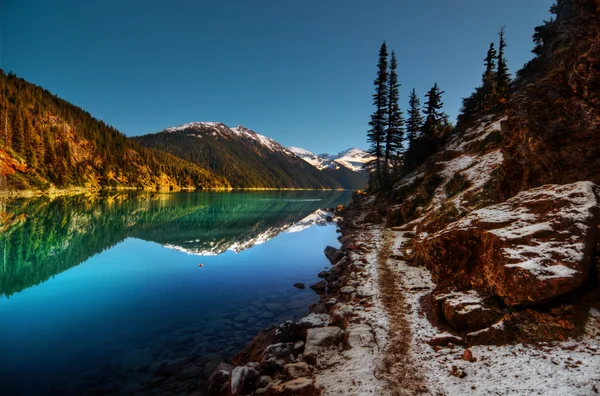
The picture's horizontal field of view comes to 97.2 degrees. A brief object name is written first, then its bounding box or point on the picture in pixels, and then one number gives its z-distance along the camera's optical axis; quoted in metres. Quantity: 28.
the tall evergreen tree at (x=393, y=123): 42.78
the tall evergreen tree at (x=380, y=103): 42.66
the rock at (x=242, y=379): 7.39
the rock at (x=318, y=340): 8.27
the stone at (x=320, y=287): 17.11
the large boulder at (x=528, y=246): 7.85
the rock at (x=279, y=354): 8.23
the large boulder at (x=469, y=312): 8.29
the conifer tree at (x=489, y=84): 40.91
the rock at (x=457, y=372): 6.57
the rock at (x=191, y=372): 9.16
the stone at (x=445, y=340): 7.99
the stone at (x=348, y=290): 13.59
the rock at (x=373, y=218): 31.06
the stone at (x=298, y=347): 8.93
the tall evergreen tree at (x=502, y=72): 45.97
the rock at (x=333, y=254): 22.36
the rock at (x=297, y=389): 6.64
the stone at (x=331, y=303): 12.90
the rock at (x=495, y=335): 7.47
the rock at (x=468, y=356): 7.06
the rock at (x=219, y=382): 8.04
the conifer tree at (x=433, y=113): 46.62
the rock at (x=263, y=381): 7.45
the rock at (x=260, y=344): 9.77
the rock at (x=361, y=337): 8.66
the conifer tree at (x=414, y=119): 50.53
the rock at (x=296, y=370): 7.47
